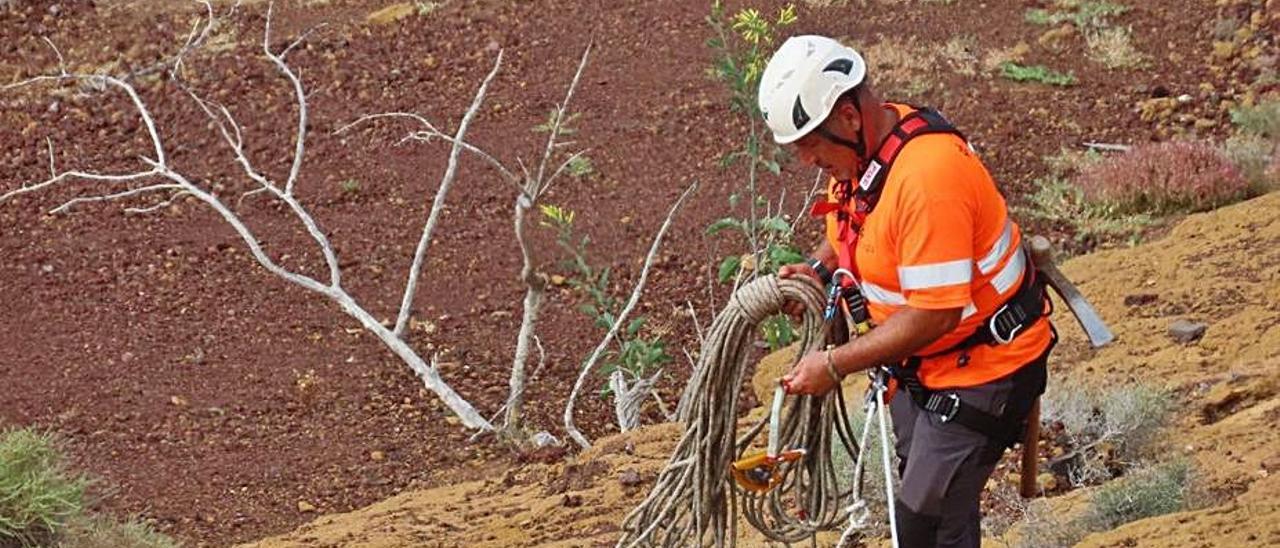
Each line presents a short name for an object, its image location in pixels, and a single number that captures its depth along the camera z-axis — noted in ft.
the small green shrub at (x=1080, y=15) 67.35
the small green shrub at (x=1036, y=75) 63.20
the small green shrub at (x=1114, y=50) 64.47
